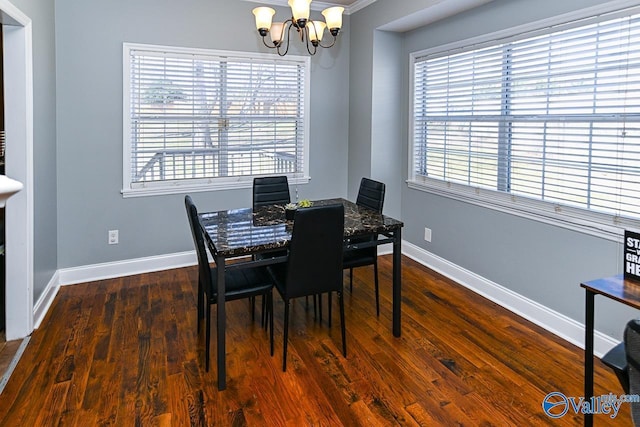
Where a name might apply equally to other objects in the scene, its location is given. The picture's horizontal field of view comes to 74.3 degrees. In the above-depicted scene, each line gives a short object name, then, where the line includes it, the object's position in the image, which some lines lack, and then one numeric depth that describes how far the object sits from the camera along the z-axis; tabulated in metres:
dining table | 2.28
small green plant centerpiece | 2.90
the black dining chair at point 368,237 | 3.12
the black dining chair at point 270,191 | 3.60
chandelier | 2.63
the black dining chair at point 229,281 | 2.41
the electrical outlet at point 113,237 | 3.92
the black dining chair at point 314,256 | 2.32
